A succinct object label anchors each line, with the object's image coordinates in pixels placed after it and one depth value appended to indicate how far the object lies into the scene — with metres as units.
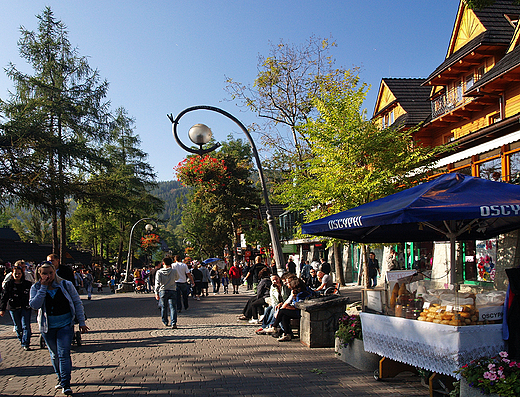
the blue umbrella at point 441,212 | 5.06
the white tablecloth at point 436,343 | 4.78
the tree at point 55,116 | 17.21
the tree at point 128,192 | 43.64
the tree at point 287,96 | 23.05
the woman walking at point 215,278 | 24.12
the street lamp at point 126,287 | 28.97
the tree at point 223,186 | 33.81
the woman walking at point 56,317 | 5.53
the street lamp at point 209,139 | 9.74
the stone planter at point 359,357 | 6.41
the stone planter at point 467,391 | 4.39
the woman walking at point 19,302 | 8.76
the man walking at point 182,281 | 13.23
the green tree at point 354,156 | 13.51
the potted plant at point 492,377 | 4.19
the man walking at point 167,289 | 10.65
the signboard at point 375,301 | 6.04
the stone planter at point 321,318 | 8.19
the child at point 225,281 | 25.48
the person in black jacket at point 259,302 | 11.59
